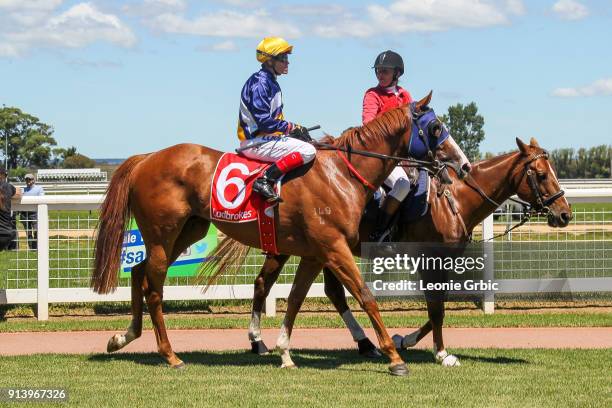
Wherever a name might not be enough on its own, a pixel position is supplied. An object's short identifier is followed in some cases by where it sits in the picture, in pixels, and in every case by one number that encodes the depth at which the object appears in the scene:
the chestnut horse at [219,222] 7.67
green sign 11.16
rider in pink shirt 8.35
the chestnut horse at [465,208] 8.20
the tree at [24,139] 77.94
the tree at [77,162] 83.31
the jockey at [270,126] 7.67
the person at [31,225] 11.46
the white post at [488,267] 11.43
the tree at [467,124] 52.67
